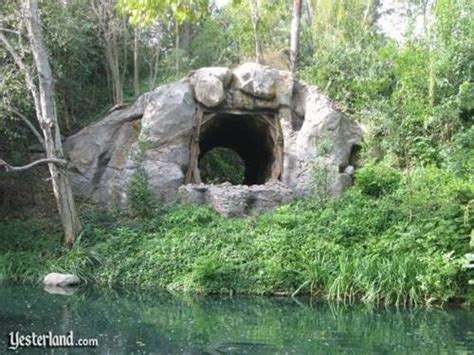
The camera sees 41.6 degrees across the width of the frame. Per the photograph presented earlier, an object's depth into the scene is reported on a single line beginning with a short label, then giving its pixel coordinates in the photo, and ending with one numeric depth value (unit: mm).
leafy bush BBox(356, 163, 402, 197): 14914
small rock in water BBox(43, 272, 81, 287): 12328
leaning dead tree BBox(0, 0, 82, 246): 13523
